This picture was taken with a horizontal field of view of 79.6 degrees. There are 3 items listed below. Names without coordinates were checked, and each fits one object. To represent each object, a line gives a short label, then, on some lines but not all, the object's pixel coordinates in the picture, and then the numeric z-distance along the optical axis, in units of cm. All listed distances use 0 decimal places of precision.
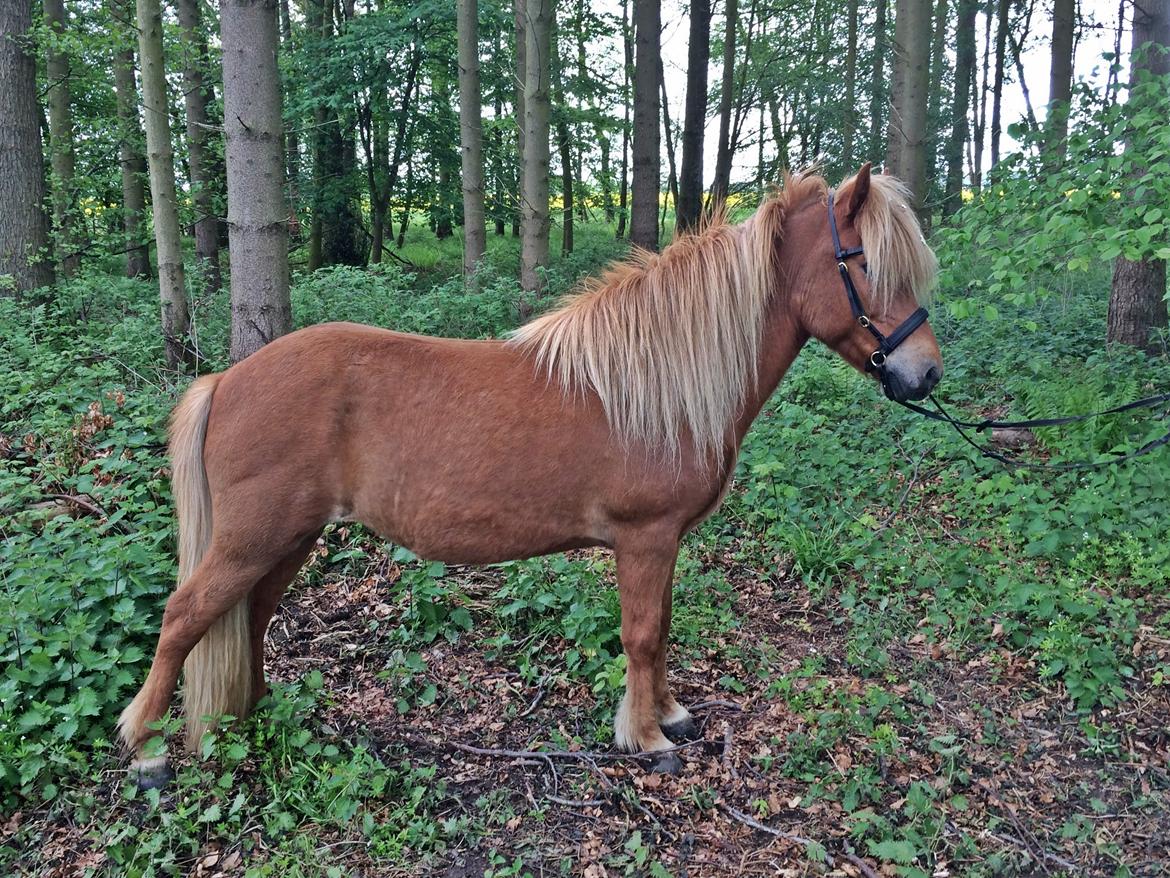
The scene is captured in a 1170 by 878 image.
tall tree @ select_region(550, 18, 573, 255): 1747
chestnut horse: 282
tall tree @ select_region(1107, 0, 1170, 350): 585
